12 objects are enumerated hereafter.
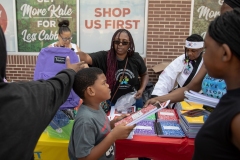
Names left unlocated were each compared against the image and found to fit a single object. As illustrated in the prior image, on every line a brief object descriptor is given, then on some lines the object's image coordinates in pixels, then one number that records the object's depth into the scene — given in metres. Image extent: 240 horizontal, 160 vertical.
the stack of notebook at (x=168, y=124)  2.17
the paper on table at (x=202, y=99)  1.69
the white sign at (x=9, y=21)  5.66
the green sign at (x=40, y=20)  5.51
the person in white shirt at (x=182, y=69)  3.36
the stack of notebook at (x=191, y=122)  2.04
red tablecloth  2.07
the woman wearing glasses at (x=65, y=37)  4.12
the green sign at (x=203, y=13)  5.19
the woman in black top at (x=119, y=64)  3.03
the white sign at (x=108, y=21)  5.35
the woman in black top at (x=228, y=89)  0.96
